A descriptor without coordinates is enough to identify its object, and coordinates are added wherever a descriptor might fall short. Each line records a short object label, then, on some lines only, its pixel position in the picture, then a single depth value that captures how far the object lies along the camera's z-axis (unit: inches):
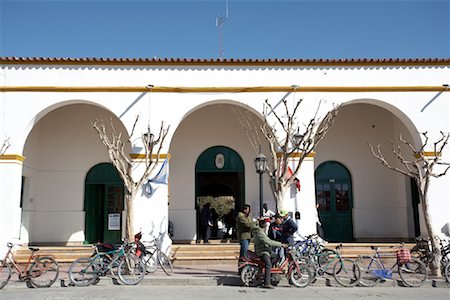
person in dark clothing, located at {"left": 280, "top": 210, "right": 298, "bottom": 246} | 382.6
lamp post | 425.1
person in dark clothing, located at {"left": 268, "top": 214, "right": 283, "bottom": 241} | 390.8
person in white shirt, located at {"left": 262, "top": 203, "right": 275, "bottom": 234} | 487.2
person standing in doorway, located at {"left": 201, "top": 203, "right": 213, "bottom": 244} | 573.3
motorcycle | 352.5
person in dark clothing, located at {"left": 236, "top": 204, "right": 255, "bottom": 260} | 377.7
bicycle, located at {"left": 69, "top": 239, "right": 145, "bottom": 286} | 361.1
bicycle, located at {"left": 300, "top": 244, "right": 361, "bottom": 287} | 358.9
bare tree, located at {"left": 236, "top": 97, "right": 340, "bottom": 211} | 414.6
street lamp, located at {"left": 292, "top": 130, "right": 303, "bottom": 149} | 448.0
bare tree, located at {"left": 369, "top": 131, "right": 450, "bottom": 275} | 392.8
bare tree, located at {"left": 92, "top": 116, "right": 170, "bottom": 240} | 409.4
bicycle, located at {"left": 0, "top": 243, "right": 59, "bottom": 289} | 352.5
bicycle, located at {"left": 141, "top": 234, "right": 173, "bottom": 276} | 399.4
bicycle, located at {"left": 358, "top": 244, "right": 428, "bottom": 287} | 360.2
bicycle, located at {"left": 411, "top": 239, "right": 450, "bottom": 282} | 369.1
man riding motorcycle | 344.5
